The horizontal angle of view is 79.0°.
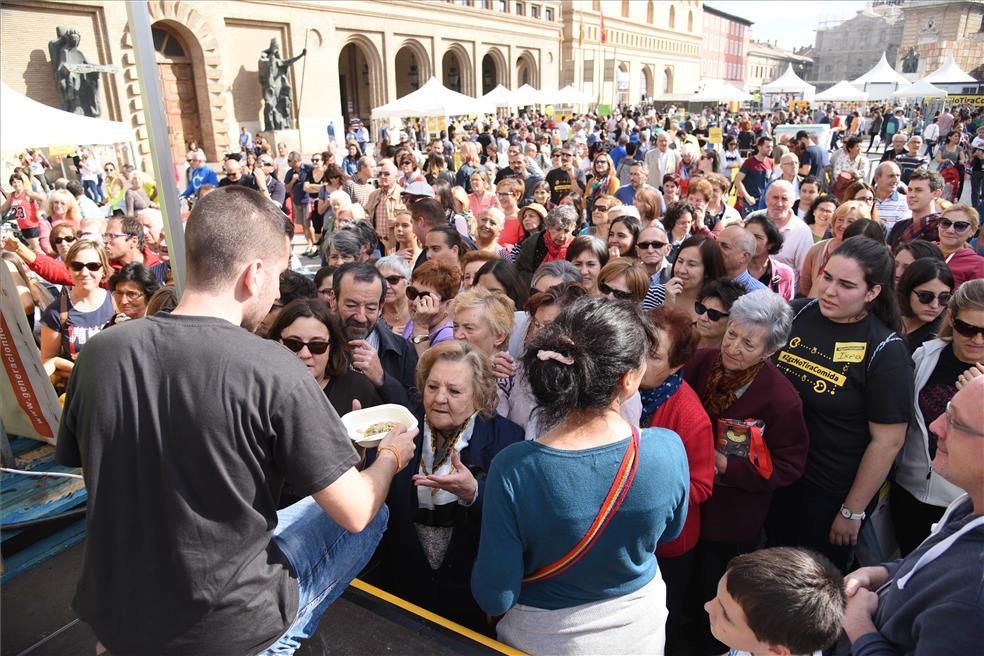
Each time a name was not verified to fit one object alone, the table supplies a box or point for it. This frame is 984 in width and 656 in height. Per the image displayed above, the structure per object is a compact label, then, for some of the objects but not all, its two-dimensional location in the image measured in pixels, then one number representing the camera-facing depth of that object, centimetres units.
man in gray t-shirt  130
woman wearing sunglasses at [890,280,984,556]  270
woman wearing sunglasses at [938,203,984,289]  431
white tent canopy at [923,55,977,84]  2655
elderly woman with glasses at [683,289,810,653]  264
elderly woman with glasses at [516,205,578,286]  536
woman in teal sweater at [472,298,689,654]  162
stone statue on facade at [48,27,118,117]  1739
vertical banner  258
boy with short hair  168
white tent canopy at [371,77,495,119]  1808
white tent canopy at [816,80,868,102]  2804
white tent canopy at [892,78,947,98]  2517
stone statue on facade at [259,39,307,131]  2328
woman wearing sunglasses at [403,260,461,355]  382
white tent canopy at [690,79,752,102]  3147
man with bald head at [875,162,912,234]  641
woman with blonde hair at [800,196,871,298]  484
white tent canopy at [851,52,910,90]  2786
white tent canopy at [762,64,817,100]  3058
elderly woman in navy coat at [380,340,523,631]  243
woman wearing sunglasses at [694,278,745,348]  325
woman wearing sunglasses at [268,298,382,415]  279
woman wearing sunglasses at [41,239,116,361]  393
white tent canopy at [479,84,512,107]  2125
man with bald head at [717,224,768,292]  413
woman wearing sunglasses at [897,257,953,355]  336
